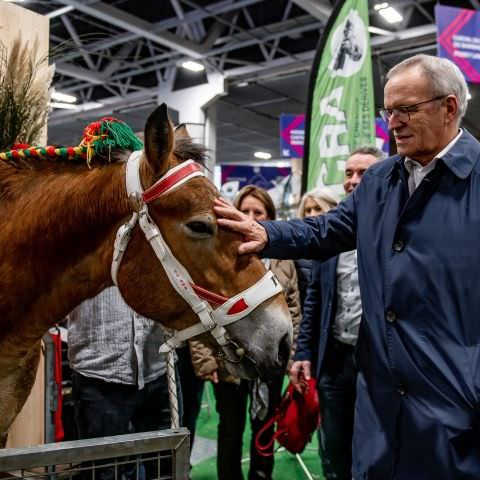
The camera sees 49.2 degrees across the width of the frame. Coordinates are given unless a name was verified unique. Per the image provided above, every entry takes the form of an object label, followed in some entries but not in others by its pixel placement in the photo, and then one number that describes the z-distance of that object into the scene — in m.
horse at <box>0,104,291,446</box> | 1.50
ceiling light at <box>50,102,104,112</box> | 12.84
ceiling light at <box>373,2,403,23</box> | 7.20
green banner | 4.29
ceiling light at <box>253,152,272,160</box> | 18.83
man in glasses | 1.34
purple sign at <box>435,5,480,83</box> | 5.10
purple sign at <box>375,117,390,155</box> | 7.57
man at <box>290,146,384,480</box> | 2.52
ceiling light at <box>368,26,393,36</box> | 8.12
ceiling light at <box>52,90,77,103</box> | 10.66
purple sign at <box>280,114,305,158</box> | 10.11
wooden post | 2.16
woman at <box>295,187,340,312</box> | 2.92
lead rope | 1.28
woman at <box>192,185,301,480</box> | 2.79
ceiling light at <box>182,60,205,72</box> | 9.63
